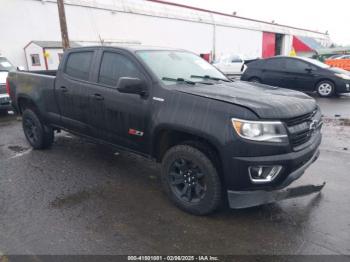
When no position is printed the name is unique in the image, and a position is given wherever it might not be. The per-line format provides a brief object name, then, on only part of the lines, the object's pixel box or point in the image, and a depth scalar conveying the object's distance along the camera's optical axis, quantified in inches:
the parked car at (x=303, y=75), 420.8
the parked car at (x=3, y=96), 350.0
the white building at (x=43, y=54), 647.8
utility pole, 506.6
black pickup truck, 115.0
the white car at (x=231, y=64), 741.9
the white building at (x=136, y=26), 692.7
